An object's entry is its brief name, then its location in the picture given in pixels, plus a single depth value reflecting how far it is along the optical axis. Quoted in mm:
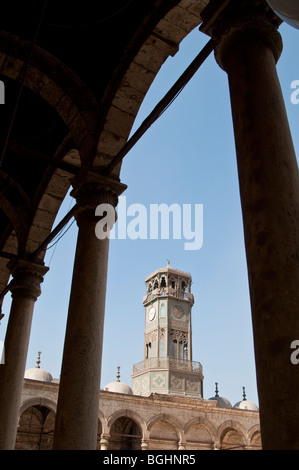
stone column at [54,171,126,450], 4312
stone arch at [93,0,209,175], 5562
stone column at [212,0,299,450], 2189
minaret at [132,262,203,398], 32312
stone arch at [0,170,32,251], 8820
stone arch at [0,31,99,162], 6289
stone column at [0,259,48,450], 6980
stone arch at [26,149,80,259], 8383
